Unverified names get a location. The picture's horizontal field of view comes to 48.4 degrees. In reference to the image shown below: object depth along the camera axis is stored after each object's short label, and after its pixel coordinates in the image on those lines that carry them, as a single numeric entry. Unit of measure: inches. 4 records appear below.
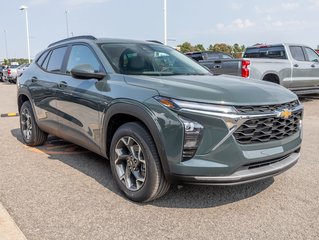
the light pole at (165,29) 1006.4
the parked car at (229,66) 395.9
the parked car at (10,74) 1136.8
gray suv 121.5
